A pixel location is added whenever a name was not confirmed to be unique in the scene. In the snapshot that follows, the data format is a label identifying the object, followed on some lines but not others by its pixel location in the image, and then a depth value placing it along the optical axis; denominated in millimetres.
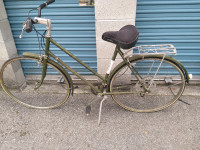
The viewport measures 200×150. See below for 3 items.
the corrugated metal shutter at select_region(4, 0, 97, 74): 2973
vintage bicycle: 2283
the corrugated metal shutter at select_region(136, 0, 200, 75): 2877
